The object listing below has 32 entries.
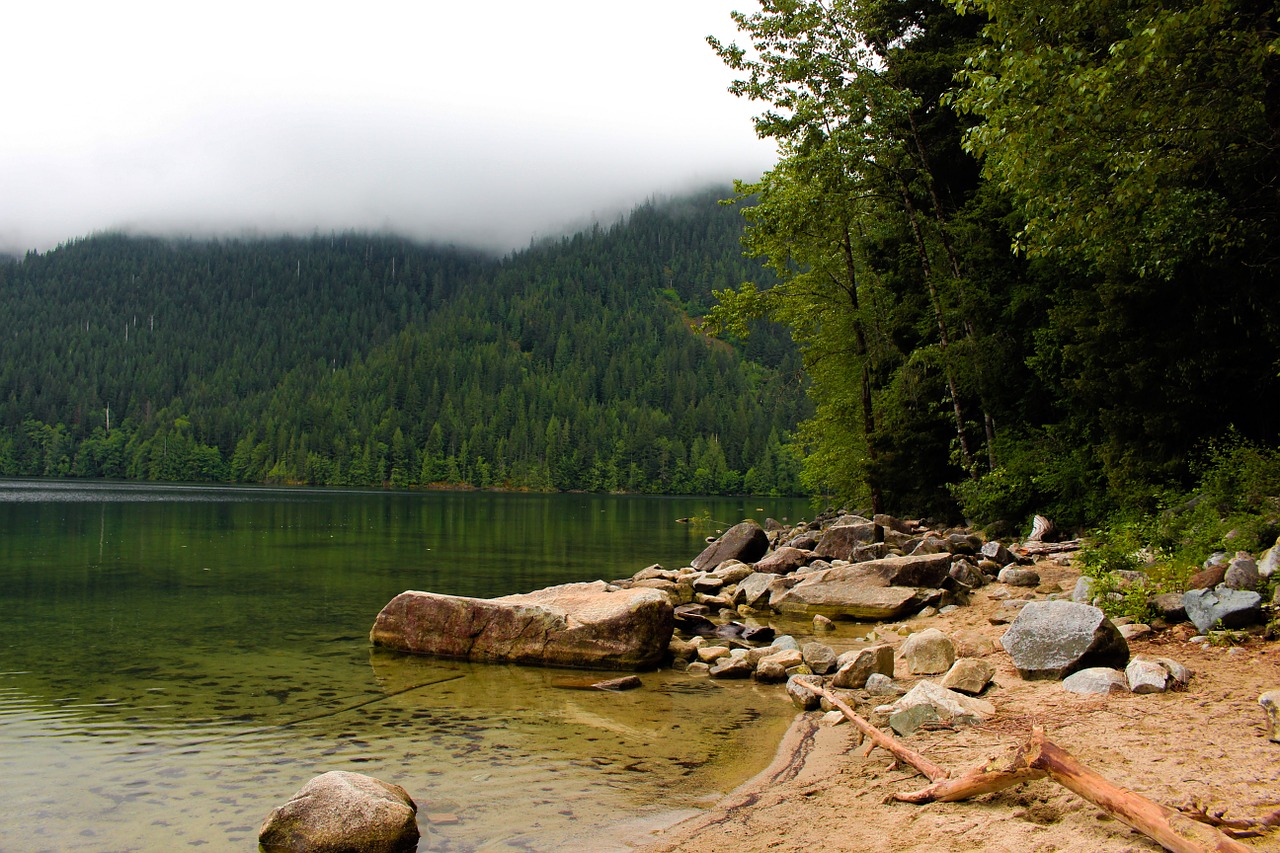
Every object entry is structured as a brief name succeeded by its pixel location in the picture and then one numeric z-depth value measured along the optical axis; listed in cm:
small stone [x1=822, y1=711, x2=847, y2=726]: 885
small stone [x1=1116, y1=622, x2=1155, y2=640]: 961
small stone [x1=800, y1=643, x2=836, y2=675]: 1130
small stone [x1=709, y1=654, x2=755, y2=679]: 1168
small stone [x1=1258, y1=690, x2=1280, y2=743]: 597
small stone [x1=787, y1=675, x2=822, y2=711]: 973
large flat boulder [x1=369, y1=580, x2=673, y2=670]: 1255
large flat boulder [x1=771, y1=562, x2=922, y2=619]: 1578
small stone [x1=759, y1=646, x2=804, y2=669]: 1167
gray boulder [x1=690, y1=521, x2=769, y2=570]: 2480
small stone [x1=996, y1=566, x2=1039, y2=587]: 1576
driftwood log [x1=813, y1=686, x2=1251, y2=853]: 434
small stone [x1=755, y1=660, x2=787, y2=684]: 1133
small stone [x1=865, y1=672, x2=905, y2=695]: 953
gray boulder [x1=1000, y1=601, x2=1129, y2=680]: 857
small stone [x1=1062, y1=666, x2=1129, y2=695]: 780
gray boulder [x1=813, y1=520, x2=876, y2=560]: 2195
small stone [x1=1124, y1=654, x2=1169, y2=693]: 752
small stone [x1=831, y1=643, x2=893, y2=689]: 1026
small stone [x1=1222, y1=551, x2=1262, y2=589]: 930
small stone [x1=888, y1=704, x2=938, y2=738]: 779
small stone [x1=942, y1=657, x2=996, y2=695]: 881
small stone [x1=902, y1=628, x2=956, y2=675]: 1025
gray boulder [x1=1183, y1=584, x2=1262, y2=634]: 883
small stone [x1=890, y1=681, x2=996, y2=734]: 774
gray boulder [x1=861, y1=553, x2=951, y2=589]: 1627
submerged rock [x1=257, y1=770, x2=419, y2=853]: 596
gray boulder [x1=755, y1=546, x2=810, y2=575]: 2177
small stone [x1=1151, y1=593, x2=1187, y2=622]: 982
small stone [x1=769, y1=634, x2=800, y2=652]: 1295
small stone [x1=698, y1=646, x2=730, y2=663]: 1270
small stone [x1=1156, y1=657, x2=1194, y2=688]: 756
